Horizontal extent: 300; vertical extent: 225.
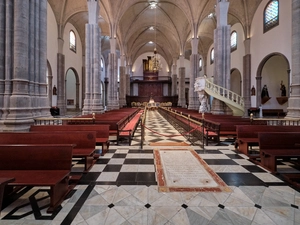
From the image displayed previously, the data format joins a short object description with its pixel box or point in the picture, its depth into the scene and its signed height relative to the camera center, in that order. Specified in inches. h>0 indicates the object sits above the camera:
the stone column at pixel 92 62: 486.9 +134.0
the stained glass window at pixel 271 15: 600.2 +330.1
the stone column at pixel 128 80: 1335.9 +240.7
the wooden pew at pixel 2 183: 69.9 -27.1
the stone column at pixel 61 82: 746.8 +124.1
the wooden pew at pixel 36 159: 114.3 -29.0
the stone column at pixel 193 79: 786.8 +145.0
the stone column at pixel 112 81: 804.0 +138.4
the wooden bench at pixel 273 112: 700.4 +2.6
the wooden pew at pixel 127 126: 257.3 -23.7
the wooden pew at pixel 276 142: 169.9 -27.1
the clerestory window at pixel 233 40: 867.8 +343.9
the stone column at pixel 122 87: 1085.0 +153.6
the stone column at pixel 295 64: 307.1 +82.3
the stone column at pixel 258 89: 709.3 +91.0
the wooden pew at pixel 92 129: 199.6 -18.3
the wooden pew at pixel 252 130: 216.4 -20.4
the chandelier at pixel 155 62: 887.1 +244.2
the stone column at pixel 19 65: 213.2 +57.1
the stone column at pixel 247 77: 758.2 +148.3
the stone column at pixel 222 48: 514.9 +180.8
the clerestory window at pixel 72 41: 848.2 +331.6
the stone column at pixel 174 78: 1315.2 +250.2
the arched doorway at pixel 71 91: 975.0 +110.9
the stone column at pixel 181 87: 1100.5 +153.3
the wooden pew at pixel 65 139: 155.6 -23.3
